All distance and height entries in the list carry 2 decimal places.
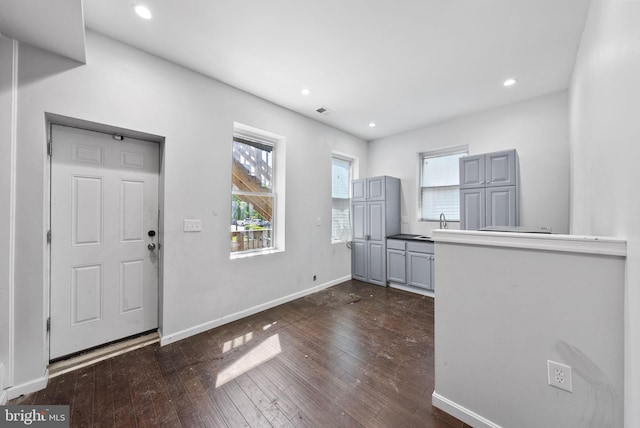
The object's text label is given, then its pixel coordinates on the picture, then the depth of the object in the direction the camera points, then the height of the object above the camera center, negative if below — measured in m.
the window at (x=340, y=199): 4.51 +0.31
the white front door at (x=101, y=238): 2.07 -0.22
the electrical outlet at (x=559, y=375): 1.18 -0.80
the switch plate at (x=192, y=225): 2.55 -0.11
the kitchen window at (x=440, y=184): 4.11 +0.56
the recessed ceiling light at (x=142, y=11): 1.82 +1.57
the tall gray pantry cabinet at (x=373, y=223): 4.26 -0.14
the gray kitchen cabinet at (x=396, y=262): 4.04 -0.79
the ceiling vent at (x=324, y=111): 3.60 +1.57
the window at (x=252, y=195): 3.12 +0.28
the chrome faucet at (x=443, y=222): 4.10 -0.11
